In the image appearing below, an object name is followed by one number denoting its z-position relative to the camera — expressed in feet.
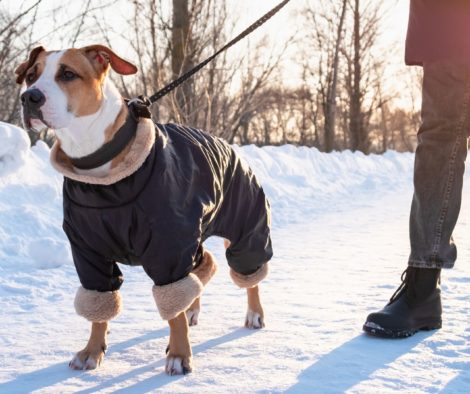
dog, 7.56
